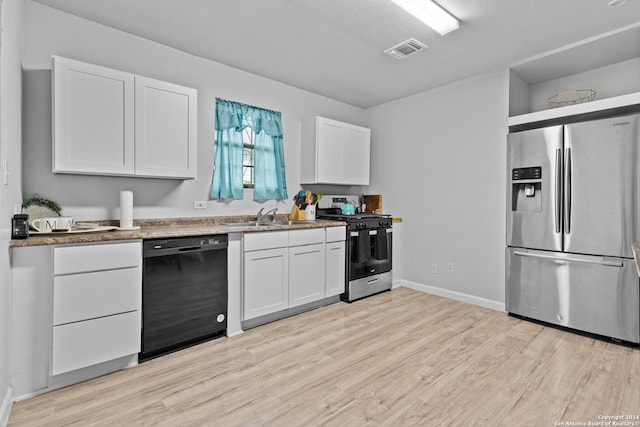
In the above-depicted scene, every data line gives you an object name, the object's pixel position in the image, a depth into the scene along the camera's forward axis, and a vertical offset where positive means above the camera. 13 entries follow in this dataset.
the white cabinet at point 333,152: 4.07 +0.81
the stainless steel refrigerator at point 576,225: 2.69 -0.10
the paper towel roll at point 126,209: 2.63 +0.03
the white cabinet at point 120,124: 2.32 +0.70
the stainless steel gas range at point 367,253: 3.81 -0.49
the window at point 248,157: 3.71 +0.64
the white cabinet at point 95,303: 1.99 -0.59
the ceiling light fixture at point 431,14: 2.35 +1.52
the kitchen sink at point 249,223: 3.47 -0.11
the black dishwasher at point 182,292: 2.34 -0.61
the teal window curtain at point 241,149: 3.45 +0.69
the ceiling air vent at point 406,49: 2.92 +1.54
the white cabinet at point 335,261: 3.61 -0.54
